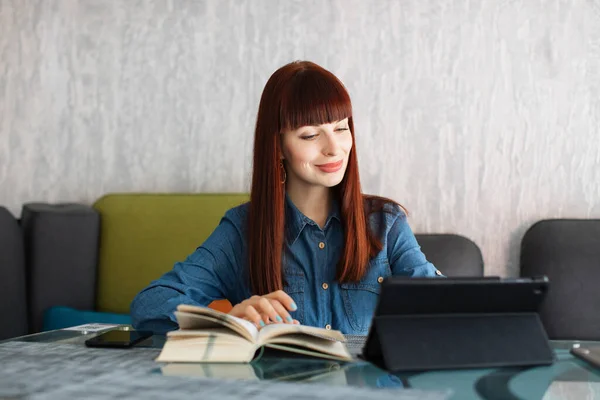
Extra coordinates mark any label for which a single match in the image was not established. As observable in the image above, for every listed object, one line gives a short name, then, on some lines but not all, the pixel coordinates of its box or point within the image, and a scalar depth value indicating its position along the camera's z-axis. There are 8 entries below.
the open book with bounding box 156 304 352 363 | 0.98
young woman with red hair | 1.47
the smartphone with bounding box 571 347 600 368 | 0.97
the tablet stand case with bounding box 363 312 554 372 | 0.93
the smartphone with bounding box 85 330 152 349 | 1.10
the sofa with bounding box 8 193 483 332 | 2.18
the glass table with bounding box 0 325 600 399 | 0.84
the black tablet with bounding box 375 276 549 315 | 0.92
